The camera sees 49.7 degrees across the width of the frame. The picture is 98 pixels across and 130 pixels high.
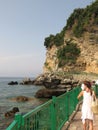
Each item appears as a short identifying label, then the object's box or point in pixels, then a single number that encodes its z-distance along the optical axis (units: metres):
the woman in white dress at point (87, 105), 2.89
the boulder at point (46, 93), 15.28
